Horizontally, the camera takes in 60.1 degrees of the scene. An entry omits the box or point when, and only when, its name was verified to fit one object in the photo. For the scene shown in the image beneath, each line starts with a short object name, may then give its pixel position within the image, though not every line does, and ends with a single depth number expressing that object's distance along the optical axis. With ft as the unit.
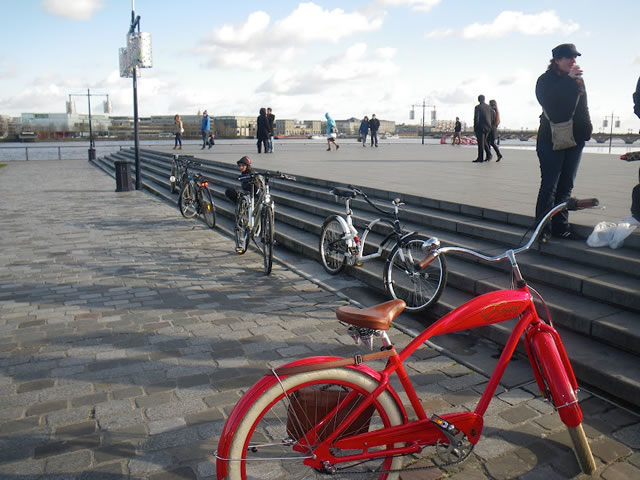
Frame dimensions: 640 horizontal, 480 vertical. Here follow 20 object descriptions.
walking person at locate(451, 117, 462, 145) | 110.73
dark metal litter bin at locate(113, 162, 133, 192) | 57.57
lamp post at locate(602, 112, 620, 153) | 189.57
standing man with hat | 17.94
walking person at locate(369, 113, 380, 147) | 103.81
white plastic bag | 17.37
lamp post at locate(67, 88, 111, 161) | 121.19
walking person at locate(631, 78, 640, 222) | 16.29
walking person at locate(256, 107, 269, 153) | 74.46
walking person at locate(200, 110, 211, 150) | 89.51
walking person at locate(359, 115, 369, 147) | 106.73
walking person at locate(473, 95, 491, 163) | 53.47
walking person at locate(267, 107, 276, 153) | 74.74
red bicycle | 7.73
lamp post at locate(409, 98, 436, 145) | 197.18
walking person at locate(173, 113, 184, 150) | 92.59
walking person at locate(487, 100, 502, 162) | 59.61
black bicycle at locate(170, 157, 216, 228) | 35.40
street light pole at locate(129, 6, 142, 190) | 55.16
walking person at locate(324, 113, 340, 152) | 86.64
